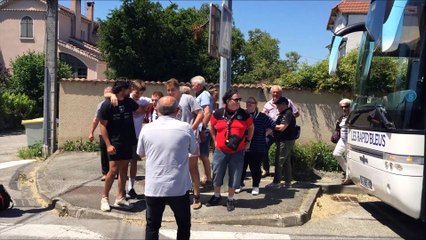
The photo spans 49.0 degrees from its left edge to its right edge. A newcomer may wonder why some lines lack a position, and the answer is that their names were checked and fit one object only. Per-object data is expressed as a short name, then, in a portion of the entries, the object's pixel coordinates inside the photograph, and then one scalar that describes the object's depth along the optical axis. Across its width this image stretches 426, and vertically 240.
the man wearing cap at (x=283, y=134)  7.87
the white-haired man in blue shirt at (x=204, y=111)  7.20
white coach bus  5.07
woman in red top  6.68
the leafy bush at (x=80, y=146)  12.58
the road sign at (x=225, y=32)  7.56
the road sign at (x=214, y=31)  7.45
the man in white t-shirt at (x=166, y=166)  4.51
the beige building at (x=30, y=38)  38.41
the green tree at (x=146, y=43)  23.42
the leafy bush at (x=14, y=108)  23.94
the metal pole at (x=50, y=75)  12.02
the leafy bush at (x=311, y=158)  9.48
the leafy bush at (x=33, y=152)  12.50
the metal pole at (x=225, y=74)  8.05
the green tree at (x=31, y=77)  27.08
